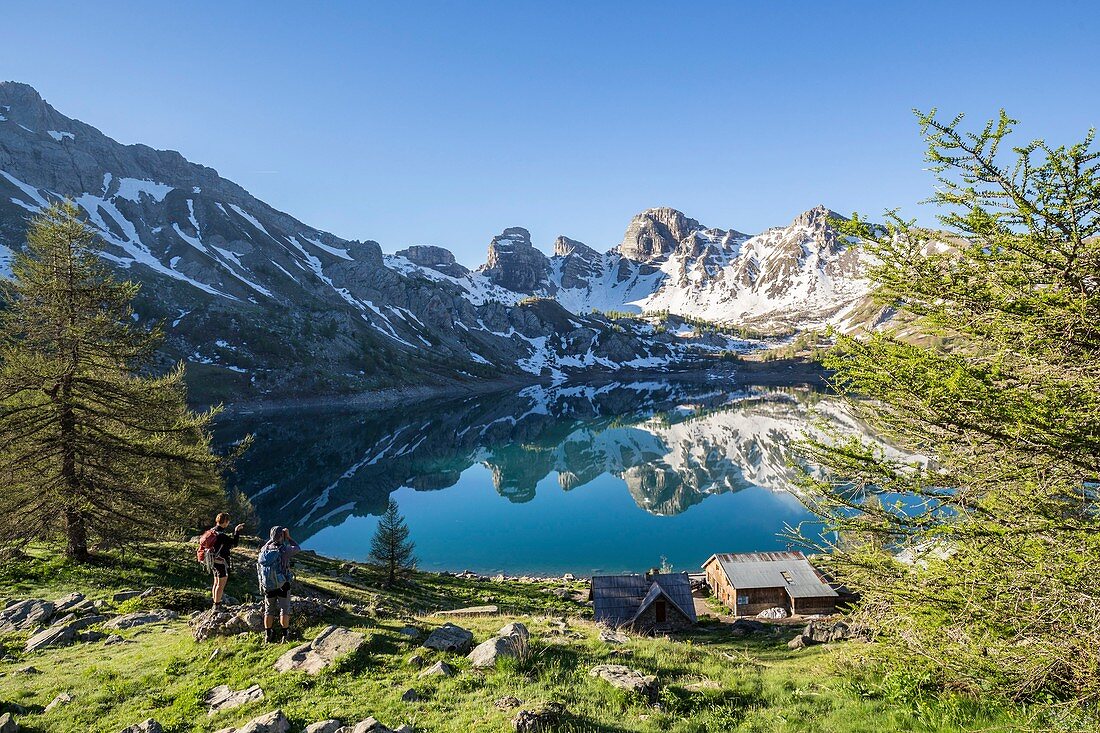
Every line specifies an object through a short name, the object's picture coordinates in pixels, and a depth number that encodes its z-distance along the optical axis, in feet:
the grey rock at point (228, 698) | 29.63
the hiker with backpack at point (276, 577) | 37.86
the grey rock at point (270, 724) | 25.76
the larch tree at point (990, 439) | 22.67
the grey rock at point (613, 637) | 45.29
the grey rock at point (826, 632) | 68.74
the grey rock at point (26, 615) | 44.06
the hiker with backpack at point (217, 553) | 44.19
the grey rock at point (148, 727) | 26.99
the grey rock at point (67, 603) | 48.13
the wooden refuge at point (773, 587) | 119.14
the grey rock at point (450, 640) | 38.09
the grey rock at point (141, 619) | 44.11
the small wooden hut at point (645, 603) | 98.02
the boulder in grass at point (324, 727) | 25.58
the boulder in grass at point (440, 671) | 33.27
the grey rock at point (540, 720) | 26.13
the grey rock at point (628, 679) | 31.83
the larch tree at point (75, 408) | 60.03
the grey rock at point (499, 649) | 34.99
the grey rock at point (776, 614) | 117.50
